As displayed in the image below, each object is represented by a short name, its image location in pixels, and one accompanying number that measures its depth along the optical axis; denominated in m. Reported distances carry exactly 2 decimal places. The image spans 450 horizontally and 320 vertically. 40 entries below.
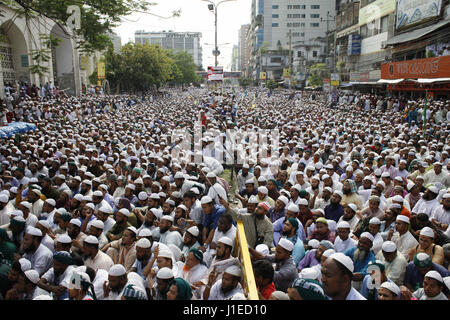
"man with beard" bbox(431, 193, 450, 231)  4.73
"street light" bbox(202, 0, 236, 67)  20.77
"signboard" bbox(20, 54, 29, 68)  19.04
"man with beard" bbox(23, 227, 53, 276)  3.91
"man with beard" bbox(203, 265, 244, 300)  2.85
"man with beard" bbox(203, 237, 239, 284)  3.14
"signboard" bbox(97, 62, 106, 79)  23.65
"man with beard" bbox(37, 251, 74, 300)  3.34
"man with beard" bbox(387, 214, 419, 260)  4.06
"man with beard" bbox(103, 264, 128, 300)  3.09
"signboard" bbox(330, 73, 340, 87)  27.22
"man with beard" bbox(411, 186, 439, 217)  5.20
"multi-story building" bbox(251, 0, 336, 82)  80.31
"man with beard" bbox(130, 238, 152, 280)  3.63
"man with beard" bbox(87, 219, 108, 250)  4.32
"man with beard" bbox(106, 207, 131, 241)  4.70
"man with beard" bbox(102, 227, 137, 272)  3.89
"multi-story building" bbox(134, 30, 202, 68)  130.73
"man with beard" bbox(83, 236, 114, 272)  3.77
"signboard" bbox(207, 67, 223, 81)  19.88
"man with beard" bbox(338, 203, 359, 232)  4.83
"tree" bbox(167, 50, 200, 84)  68.90
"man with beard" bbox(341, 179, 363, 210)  5.72
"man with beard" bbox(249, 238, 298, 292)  3.24
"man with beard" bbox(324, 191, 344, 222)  5.21
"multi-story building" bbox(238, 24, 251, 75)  146.21
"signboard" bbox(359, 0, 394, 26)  30.44
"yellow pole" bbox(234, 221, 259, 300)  2.38
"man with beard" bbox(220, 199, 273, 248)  4.30
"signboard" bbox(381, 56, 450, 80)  15.73
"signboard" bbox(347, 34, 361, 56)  36.56
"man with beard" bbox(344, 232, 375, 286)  3.65
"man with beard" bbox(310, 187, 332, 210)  5.71
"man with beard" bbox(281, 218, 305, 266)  4.02
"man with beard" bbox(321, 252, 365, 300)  2.56
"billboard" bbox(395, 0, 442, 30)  21.86
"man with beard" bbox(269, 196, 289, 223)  5.03
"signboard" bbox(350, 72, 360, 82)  32.66
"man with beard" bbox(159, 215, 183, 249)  4.27
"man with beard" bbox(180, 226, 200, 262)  4.08
